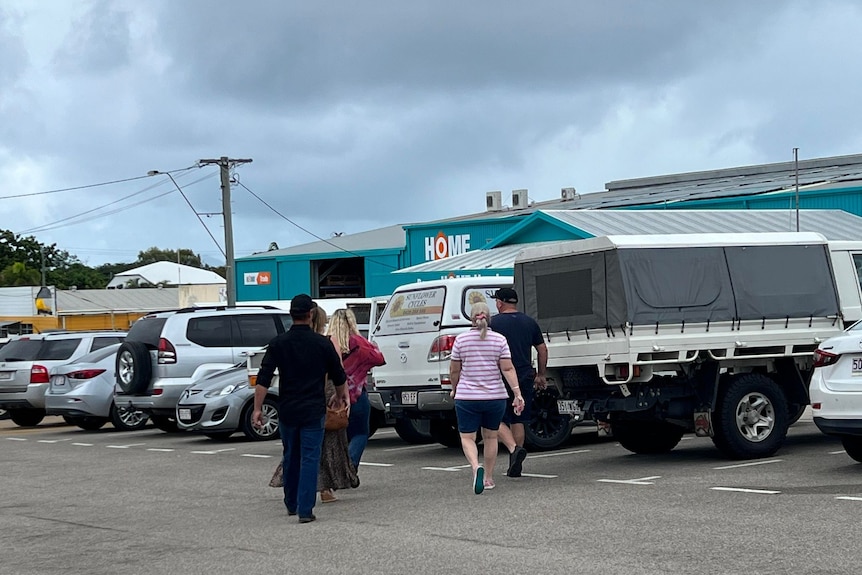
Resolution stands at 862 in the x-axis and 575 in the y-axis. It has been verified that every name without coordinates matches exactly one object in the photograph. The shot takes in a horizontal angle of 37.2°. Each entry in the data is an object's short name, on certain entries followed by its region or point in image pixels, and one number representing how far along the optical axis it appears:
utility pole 43.88
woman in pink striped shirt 11.74
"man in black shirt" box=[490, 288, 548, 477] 12.55
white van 14.88
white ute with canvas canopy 12.86
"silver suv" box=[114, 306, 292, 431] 20.55
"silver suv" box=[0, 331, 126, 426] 24.56
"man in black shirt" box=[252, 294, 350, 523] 10.52
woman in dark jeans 12.04
